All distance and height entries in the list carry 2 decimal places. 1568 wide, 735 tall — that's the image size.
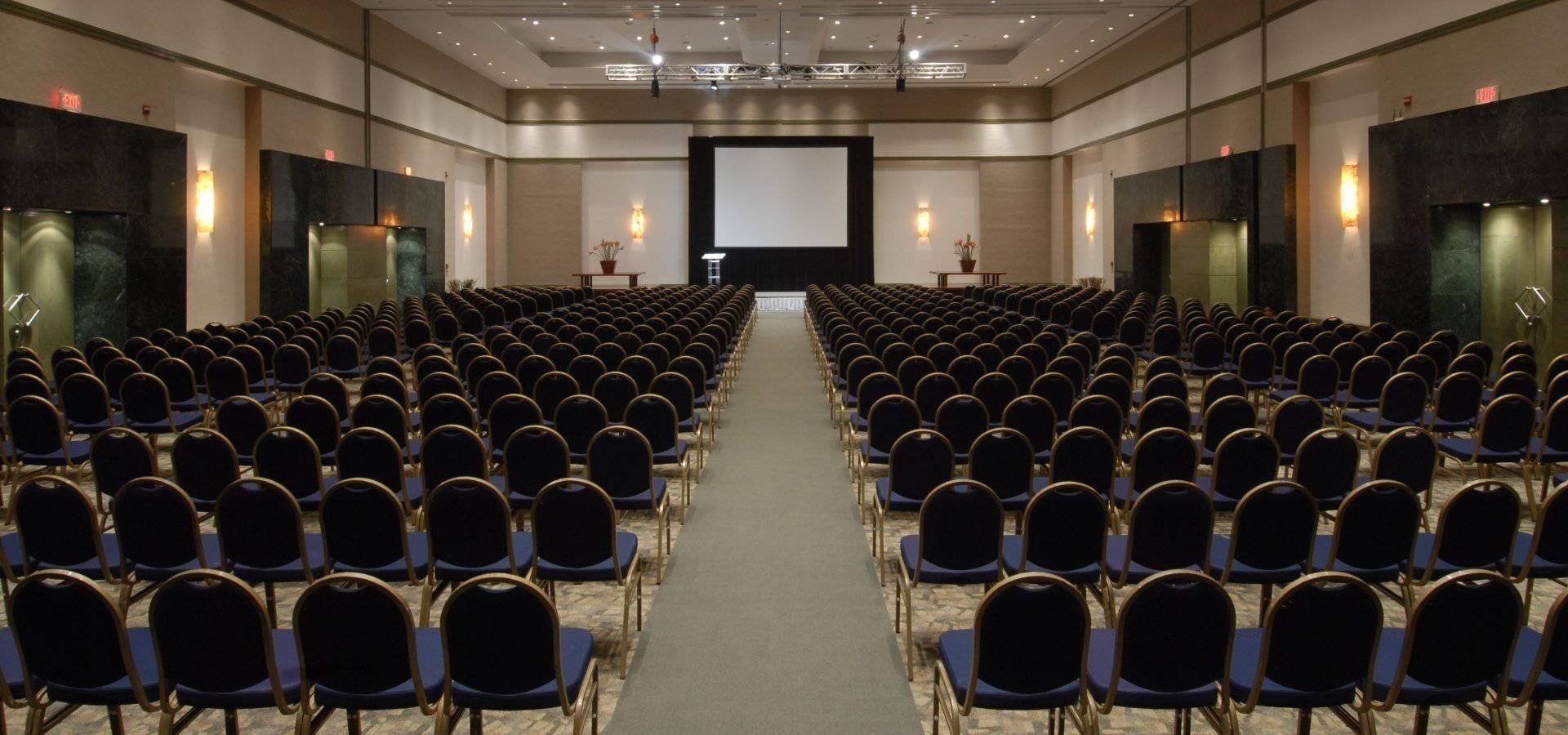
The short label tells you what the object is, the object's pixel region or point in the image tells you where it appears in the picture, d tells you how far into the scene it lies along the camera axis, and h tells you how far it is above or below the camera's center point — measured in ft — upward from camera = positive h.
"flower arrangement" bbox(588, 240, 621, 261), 106.52 +7.70
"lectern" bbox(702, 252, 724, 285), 102.56 +5.54
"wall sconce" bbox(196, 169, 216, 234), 54.90 +6.33
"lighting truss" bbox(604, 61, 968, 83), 82.79 +18.91
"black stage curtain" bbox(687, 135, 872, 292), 105.70 +7.20
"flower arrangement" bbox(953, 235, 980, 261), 106.52 +7.70
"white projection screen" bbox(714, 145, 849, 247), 104.94 +12.47
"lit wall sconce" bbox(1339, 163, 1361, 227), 56.39 +6.48
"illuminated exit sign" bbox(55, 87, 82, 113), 42.93 +8.81
